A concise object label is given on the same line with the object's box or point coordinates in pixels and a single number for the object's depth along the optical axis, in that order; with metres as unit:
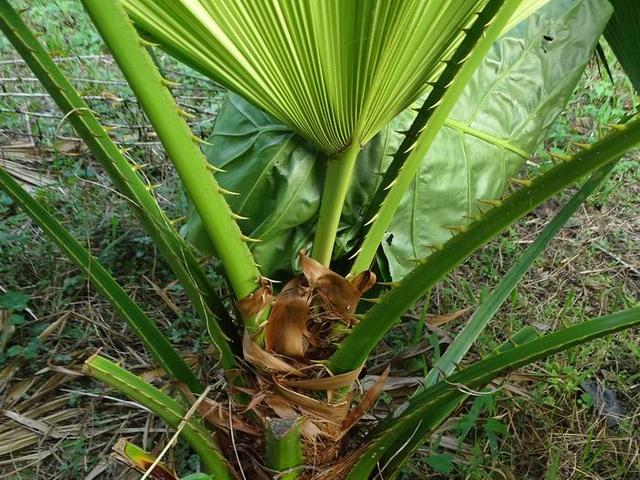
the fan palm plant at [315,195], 0.56
